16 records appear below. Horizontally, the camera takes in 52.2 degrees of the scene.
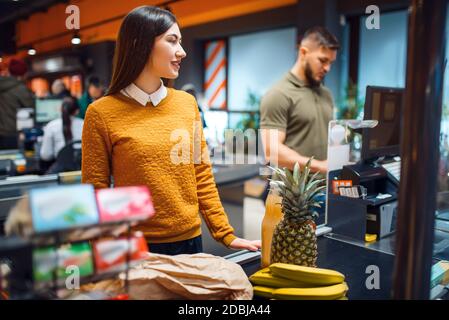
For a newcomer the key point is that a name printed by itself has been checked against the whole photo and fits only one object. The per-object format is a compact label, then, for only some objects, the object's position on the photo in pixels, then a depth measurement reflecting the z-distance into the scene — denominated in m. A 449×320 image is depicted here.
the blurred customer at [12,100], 4.48
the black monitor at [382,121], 1.97
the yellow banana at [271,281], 1.14
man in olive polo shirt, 2.53
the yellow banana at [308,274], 1.12
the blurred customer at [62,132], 4.14
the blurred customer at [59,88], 6.59
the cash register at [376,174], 1.84
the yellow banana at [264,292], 1.14
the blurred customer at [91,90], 4.55
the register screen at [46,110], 5.54
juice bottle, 1.38
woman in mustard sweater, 1.20
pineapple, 1.28
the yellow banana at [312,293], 1.07
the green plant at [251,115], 7.05
